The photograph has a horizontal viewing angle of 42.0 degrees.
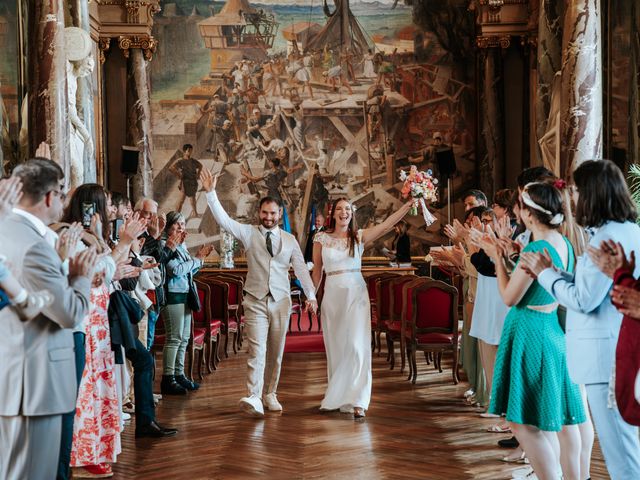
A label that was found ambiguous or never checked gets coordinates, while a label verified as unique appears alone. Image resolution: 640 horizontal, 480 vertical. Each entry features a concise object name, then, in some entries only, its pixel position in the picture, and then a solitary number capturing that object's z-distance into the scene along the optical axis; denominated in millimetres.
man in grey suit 3367
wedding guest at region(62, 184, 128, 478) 5074
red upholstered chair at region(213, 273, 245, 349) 12477
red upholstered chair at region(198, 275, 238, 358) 10664
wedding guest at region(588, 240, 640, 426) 3146
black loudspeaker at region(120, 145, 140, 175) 16719
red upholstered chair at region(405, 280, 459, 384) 9273
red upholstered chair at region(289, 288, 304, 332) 14362
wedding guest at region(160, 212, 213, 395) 8383
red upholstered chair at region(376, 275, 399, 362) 11266
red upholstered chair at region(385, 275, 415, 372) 10273
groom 7496
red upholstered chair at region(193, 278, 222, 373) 9812
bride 7582
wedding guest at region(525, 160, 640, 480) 3562
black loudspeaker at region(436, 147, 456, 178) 17234
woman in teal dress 4367
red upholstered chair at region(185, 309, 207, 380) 9203
